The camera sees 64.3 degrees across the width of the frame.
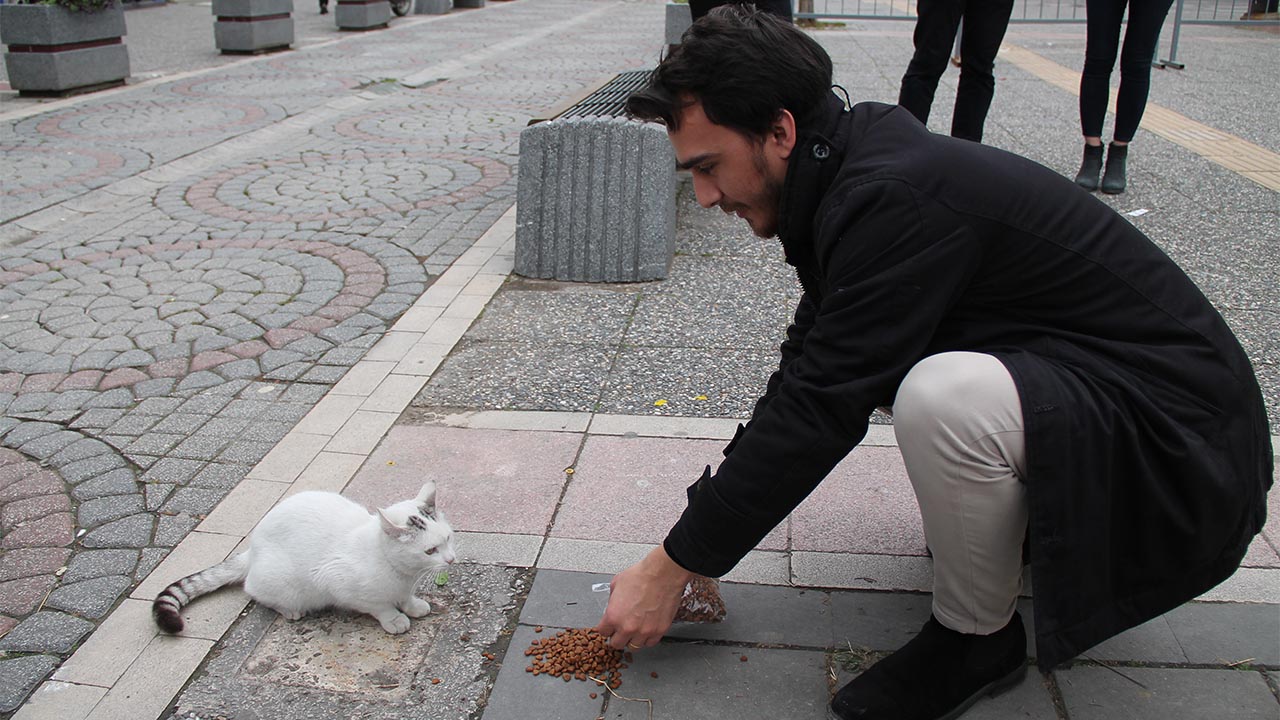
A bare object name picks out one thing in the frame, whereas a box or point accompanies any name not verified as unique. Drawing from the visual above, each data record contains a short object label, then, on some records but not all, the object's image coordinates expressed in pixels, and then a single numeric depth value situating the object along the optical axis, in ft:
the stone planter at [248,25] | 41.75
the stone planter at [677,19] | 29.07
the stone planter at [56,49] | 31.01
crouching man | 6.06
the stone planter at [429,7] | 62.85
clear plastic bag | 7.82
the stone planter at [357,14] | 52.70
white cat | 7.79
